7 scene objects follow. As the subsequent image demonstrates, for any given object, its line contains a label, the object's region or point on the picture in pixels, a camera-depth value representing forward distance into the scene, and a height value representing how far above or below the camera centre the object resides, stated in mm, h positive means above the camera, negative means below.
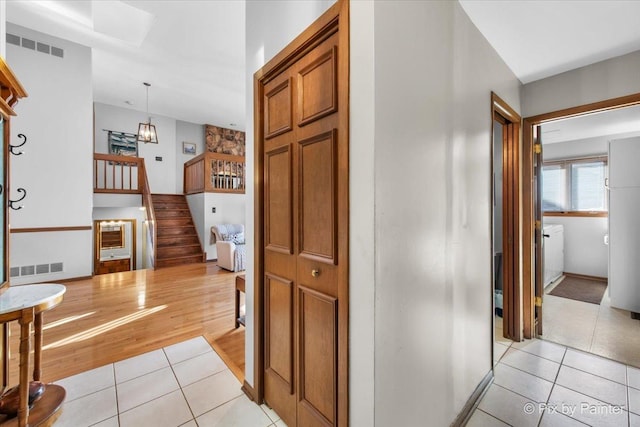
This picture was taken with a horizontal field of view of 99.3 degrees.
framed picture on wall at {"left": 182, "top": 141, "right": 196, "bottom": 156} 8500 +2073
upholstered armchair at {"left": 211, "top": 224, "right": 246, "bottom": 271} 5695 -757
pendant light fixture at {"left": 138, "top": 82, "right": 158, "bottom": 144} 5340 +1581
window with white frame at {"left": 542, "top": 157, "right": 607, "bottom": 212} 4773 +504
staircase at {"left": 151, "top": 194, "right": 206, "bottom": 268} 6317 -524
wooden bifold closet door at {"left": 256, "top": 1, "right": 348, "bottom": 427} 1233 -92
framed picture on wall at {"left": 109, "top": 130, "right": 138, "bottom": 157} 7281 +1906
